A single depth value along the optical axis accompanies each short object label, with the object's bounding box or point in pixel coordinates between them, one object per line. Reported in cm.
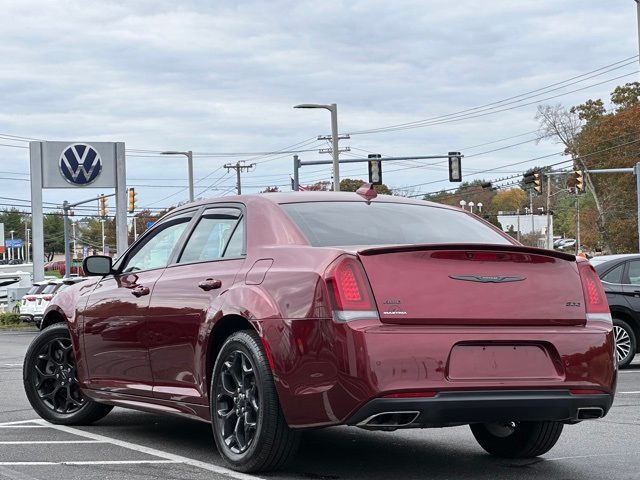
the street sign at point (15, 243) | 16142
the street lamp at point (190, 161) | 4856
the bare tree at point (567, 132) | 8050
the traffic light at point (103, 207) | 6103
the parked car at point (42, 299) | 3416
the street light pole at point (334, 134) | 3995
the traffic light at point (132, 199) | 5566
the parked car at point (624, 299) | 1451
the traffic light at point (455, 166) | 4262
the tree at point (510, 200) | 17500
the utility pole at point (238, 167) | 8575
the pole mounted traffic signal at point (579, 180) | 4329
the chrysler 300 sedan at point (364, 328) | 557
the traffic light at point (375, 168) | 4175
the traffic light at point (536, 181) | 4303
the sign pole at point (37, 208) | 3656
